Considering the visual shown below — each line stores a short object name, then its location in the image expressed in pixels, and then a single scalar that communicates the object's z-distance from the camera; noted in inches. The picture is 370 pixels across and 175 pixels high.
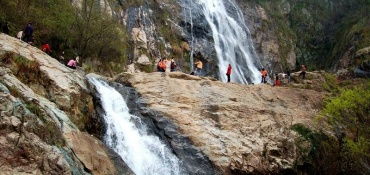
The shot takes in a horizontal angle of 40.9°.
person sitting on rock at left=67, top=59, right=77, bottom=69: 1138.8
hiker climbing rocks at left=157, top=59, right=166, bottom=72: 1352.1
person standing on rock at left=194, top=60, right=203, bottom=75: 1824.4
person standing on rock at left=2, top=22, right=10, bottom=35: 1171.8
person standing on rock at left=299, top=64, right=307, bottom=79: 1544.0
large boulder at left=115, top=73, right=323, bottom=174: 974.4
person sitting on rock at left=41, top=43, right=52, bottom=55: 1144.9
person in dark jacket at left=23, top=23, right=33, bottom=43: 1081.4
